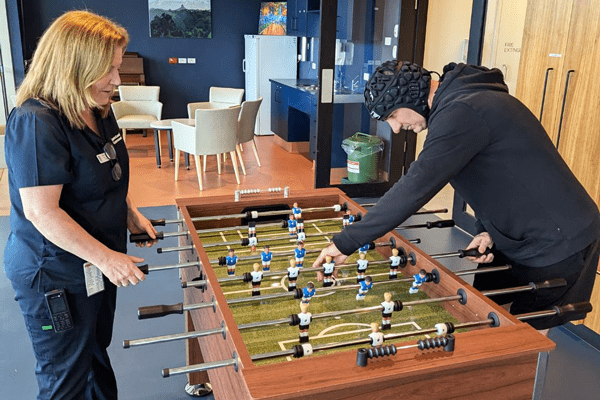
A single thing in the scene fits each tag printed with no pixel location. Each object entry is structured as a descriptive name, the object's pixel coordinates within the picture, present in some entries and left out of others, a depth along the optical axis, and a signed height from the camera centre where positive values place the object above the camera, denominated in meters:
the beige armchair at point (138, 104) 7.20 -0.94
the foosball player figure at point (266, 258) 1.92 -0.75
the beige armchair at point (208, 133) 5.64 -1.02
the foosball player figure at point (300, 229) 2.24 -0.78
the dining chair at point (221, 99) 7.19 -0.85
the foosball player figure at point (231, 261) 1.88 -0.75
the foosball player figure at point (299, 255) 2.00 -0.77
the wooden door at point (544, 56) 3.28 -0.08
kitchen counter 5.48 -0.58
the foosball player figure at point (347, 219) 2.34 -0.76
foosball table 1.23 -0.75
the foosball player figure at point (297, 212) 2.40 -0.74
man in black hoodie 1.67 -0.42
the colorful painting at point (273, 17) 8.59 +0.26
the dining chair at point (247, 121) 6.12 -0.96
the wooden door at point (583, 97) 3.03 -0.30
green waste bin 5.62 -1.17
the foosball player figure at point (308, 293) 1.67 -0.76
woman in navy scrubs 1.68 -0.50
